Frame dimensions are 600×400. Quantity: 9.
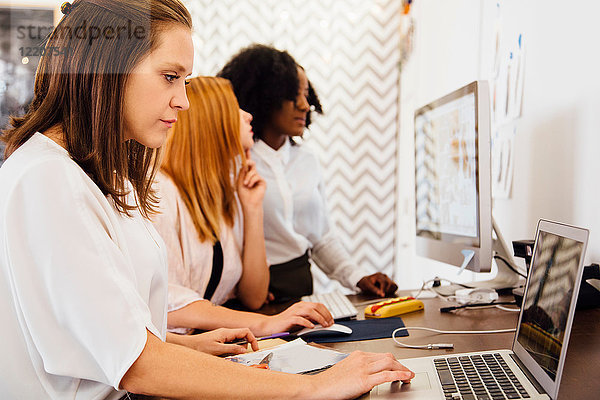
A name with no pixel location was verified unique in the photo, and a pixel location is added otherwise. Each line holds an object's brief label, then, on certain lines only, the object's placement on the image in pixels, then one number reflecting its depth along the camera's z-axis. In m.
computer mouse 1.28
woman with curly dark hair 2.00
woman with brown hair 0.72
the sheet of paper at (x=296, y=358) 1.00
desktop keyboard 1.47
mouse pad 1.26
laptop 0.80
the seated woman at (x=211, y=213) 1.46
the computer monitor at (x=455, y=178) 1.40
